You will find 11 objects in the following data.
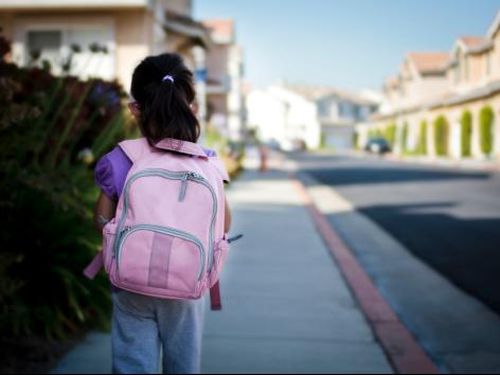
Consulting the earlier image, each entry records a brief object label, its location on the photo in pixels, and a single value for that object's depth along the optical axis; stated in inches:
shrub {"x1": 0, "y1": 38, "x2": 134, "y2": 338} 166.9
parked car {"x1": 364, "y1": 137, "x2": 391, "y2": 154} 2305.6
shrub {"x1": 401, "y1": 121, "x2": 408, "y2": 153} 1539.5
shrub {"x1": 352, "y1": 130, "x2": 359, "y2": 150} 3176.7
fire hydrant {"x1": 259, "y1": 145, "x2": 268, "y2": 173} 1127.6
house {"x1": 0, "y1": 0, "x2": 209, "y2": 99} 674.2
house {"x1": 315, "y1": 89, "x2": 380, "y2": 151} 3469.5
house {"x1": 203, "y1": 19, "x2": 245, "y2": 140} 1456.7
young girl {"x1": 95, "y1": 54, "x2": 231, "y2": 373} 96.8
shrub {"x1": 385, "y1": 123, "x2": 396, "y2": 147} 2094.4
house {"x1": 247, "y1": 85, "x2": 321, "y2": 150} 3464.6
